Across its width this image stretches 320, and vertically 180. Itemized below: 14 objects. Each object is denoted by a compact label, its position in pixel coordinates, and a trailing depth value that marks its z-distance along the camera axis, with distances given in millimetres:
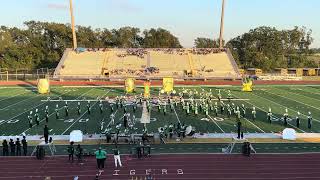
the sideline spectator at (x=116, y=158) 13945
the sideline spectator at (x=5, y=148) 15391
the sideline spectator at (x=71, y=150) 14594
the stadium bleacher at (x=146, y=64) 49656
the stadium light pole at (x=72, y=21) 54378
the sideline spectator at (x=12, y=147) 15471
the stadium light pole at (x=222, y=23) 56475
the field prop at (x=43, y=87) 34219
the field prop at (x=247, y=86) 35188
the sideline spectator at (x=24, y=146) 15532
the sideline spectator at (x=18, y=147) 15485
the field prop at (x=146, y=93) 29194
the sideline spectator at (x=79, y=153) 14588
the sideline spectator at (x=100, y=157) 13619
